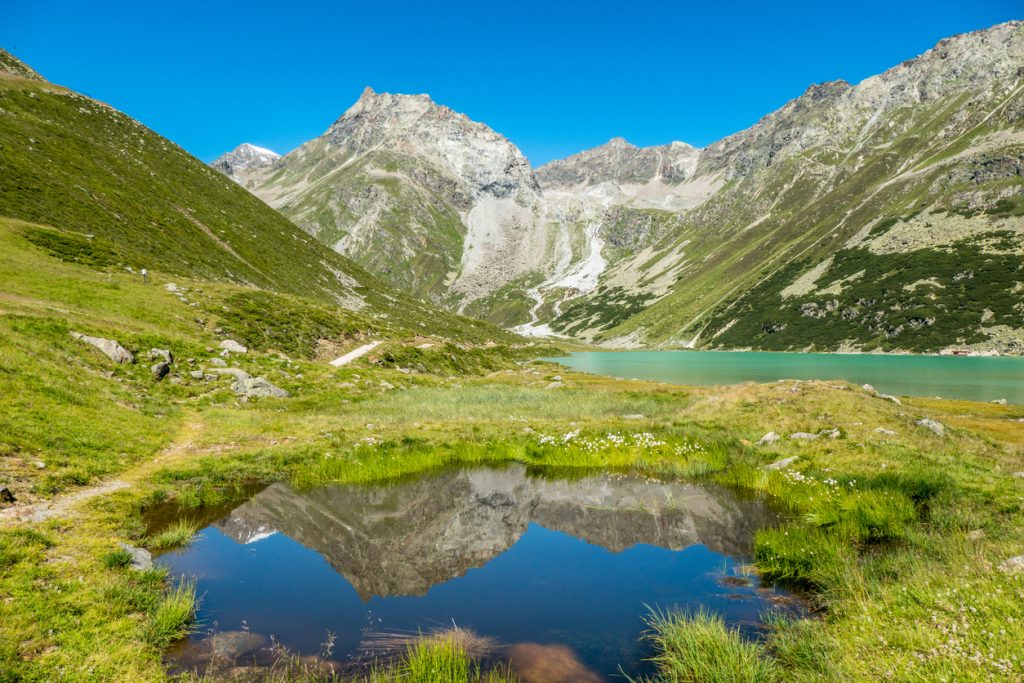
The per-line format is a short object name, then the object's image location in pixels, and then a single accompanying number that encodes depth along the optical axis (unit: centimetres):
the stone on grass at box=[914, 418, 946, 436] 2338
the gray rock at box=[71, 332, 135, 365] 2642
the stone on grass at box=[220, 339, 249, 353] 3638
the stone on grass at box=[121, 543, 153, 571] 1058
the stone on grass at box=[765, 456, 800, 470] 1950
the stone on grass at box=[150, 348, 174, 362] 2943
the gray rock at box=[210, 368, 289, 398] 3113
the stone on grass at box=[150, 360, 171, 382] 2831
